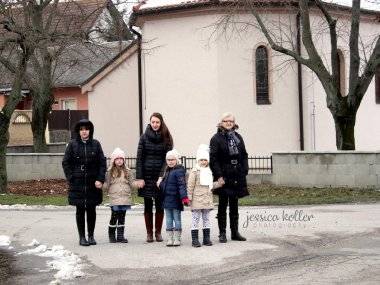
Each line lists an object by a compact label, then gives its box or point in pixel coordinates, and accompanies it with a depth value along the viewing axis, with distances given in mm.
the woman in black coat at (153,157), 10555
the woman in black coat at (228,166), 10516
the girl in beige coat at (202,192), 10320
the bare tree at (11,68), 19266
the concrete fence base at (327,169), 20438
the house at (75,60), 22828
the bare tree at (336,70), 20906
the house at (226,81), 23594
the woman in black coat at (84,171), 10492
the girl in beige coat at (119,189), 10680
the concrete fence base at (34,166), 26469
